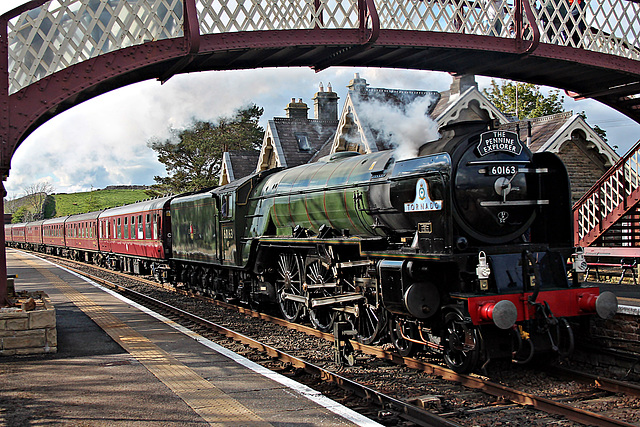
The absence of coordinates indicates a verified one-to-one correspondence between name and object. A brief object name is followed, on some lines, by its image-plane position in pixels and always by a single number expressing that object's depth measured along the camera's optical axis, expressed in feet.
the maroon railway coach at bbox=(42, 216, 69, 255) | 132.00
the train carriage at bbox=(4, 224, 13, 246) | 222.69
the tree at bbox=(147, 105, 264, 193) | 134.92
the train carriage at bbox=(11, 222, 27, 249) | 192.51
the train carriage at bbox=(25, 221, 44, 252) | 162.40
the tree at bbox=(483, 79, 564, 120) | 130.11
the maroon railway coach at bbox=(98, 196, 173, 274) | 64.13
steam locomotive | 22.80
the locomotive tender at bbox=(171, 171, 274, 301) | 43.62
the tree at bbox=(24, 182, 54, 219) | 300.20
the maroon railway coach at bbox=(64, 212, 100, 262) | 100.89
